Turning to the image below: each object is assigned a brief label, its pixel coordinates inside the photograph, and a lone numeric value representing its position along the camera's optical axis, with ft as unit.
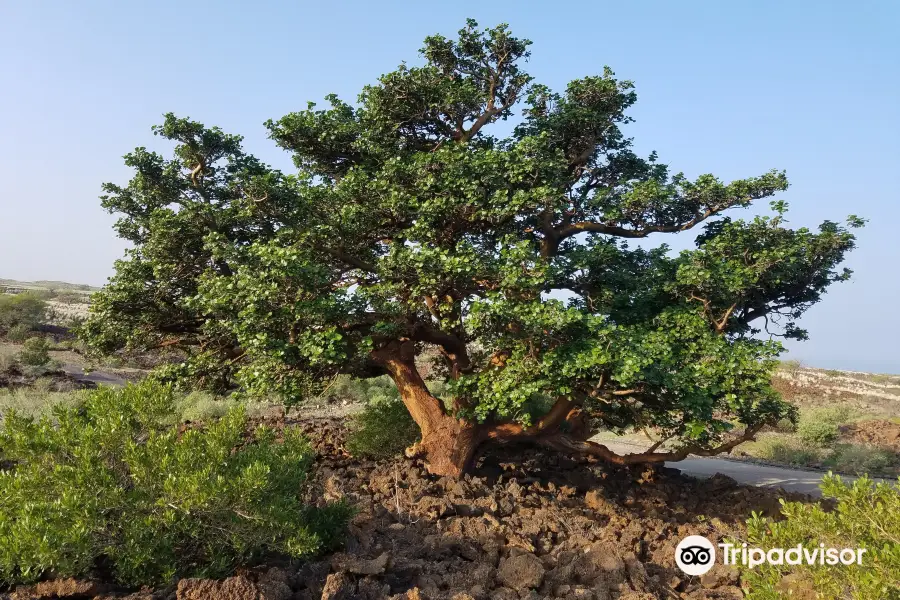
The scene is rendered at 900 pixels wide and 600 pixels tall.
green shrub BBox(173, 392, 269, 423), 62.59
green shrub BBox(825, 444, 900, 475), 57.21
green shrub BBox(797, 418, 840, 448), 69.00
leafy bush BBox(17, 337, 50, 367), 90.07
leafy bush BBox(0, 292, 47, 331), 123.95
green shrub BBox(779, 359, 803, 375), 154.88
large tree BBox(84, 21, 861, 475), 27.91
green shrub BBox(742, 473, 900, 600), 12.91
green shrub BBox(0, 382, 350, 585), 15.11
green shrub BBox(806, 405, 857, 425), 80.48
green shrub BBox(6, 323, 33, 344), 117.70
